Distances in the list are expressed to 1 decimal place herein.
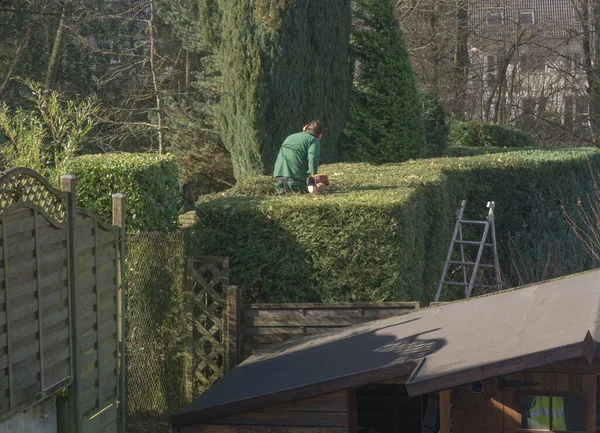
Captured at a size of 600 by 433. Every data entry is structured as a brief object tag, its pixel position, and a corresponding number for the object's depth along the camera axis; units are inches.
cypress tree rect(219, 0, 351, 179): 733.9
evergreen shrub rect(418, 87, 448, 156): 971.2
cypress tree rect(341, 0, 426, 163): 820.0
